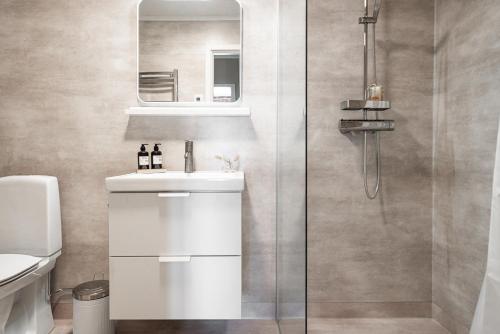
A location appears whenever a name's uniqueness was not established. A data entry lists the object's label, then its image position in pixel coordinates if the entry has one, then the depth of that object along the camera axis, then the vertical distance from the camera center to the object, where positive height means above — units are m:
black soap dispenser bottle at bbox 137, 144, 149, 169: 1.93 +0.03
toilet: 1.76 -0.37
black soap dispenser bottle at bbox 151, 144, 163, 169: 1.96 +0.03
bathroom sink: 1.56 -0.09
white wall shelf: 1.91 +0.29
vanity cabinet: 1.56 -0.40
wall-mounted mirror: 1.97 +0.65
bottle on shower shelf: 1.85 +0.37
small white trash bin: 1.71 -0.72
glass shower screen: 1.04 -0.02
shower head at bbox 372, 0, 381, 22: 1.79 +0.79
